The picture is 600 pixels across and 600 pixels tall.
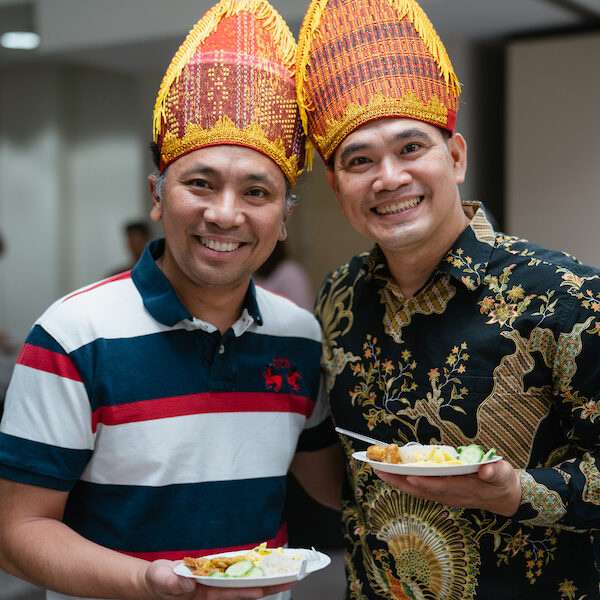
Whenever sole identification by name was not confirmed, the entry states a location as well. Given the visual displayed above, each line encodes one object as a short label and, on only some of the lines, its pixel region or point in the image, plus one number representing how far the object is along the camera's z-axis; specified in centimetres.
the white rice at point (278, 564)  118
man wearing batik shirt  138
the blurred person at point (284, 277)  479
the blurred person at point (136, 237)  587
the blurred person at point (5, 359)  440
